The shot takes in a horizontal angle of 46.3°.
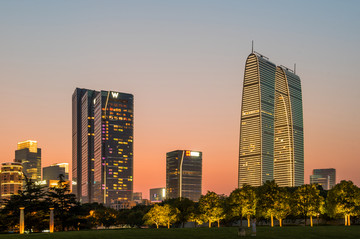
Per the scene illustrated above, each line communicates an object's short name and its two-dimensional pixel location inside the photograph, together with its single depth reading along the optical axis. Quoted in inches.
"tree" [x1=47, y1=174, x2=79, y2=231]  3720.5
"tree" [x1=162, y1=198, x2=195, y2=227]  4916.3
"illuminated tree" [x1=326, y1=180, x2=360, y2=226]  3811.5
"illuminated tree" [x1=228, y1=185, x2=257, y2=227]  4261.8
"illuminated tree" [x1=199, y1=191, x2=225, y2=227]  4414.4
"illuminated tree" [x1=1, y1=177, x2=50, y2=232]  3560.5
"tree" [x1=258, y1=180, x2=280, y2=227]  3939.5
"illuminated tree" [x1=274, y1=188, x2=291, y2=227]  3895.2
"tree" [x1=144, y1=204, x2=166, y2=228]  4781.0
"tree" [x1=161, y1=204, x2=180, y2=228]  4780.8
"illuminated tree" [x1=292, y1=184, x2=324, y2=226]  3927.2
